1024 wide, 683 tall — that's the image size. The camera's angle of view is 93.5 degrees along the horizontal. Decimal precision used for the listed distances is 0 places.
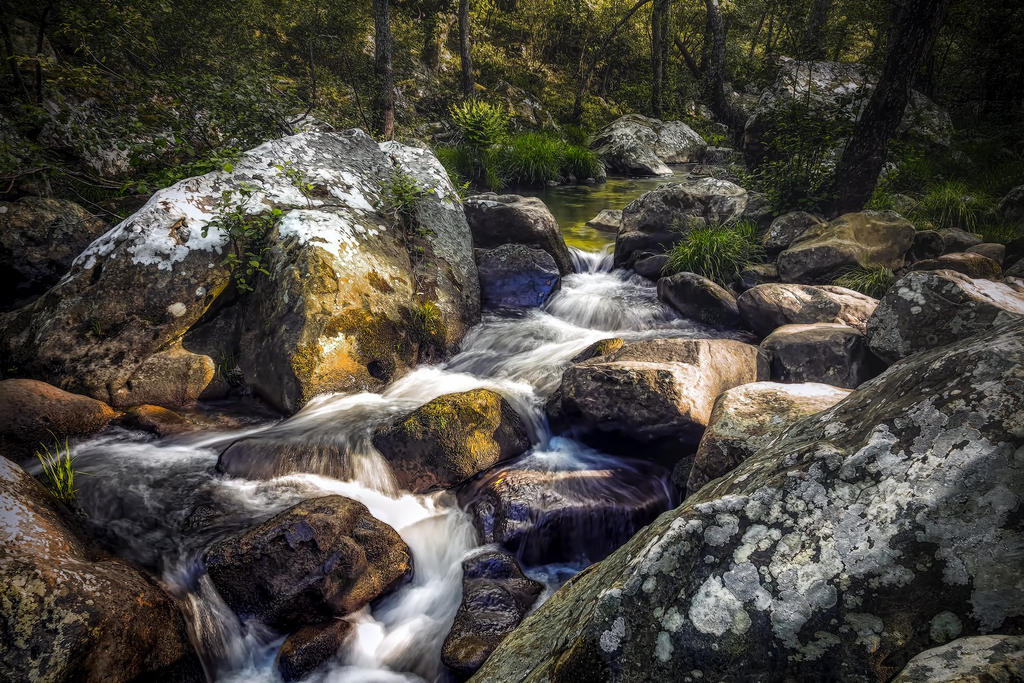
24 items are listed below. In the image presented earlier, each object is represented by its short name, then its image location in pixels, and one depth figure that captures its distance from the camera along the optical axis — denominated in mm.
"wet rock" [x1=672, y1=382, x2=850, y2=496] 2980
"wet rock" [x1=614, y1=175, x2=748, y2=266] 9125
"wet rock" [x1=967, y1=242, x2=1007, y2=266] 6266
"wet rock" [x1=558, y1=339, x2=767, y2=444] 4297
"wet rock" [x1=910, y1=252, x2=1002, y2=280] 5516
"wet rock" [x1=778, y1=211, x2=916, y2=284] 6801
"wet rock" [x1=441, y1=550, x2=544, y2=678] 2910
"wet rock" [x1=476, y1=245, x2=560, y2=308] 7863
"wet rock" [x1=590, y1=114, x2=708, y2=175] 18078
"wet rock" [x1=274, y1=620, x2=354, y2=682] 2896
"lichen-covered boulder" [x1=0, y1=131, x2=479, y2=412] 4855
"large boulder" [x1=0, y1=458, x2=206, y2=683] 2195
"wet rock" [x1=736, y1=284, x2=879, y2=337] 5613
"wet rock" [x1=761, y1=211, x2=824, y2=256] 8016
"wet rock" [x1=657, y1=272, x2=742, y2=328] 6785
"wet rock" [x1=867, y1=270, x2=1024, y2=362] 4070
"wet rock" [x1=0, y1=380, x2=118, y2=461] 4008
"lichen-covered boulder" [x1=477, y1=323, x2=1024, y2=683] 1262
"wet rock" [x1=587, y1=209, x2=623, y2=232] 11695
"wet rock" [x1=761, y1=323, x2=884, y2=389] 4816
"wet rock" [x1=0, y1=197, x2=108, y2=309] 6133
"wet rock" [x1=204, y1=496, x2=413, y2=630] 3031
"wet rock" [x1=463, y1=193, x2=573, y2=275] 8680
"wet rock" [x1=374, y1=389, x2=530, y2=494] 4246
